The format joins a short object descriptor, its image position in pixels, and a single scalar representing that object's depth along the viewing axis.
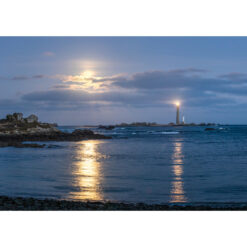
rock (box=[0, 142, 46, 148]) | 39.03
